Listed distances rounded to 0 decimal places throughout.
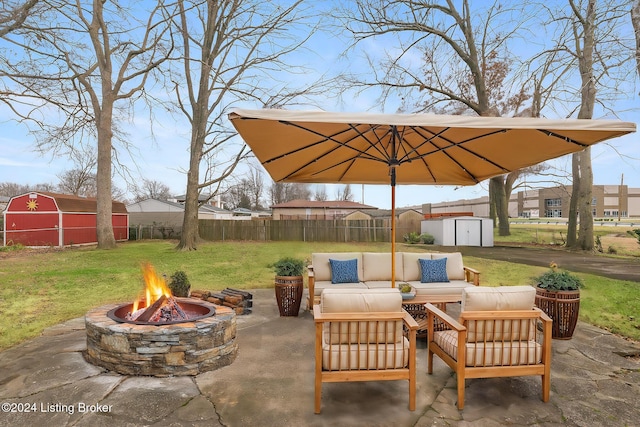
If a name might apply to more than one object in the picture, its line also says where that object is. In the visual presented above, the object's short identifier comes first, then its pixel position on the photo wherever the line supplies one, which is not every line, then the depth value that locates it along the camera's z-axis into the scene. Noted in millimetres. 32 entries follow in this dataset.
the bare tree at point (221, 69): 15625
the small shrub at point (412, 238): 19641
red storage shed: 17250
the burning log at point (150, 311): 3494
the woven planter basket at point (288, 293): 5172
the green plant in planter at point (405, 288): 4348
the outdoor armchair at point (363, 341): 2662
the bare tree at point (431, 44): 14008
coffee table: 4262
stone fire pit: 3197
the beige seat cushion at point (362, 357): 2691
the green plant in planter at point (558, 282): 4277
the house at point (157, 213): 25595
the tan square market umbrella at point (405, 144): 2936
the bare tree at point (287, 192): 47750
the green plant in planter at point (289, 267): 5285
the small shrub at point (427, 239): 19203
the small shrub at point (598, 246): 14012
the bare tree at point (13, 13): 11201
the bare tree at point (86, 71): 12883
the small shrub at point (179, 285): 5422
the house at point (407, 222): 21953
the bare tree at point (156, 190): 51219
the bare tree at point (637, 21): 6688
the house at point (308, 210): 32781
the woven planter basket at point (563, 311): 4238
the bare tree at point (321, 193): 51819
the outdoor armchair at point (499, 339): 2766
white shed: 18062
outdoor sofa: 5578
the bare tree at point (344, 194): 52625
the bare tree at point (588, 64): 7762
